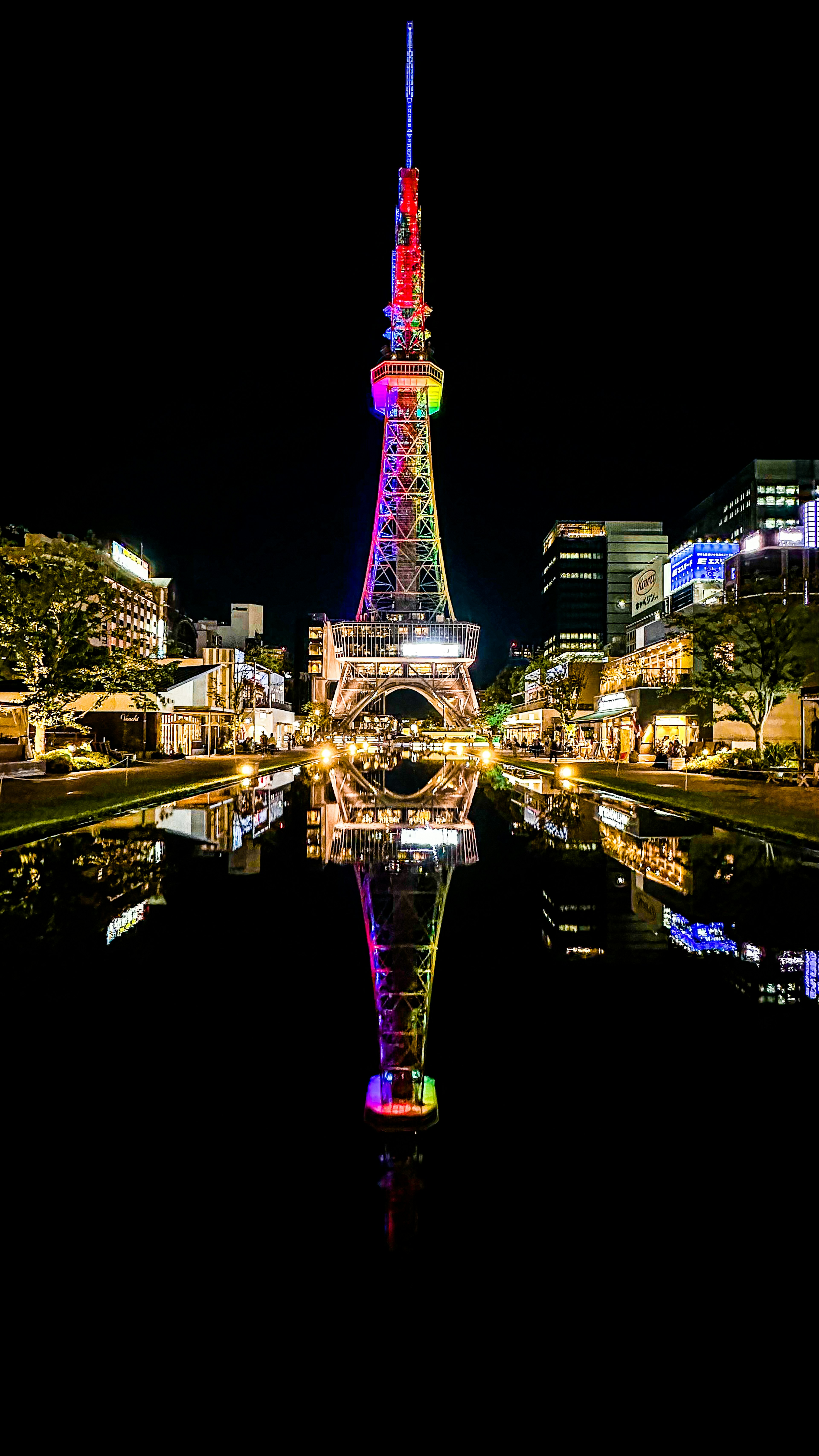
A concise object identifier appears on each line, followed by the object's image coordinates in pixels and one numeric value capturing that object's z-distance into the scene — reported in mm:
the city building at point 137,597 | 106062
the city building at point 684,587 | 72312
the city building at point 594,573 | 180750
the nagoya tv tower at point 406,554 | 120750
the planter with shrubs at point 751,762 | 39500
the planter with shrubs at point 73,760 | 36812
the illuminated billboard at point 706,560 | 78812
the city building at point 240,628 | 136750
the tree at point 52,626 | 34312
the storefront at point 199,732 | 57844
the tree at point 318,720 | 116500
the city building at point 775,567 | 57625
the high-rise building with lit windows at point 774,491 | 133375
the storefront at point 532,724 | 99312
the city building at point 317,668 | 162500
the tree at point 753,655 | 39625
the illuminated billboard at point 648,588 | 101312
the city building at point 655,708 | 62656
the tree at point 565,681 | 86625
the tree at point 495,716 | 133250
